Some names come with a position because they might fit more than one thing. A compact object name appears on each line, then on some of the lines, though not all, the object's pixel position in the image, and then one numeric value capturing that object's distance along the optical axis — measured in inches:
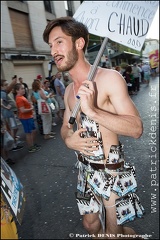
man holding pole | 59.0
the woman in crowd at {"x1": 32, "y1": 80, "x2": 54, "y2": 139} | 228.7
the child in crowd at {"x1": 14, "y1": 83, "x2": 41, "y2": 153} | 203.0
